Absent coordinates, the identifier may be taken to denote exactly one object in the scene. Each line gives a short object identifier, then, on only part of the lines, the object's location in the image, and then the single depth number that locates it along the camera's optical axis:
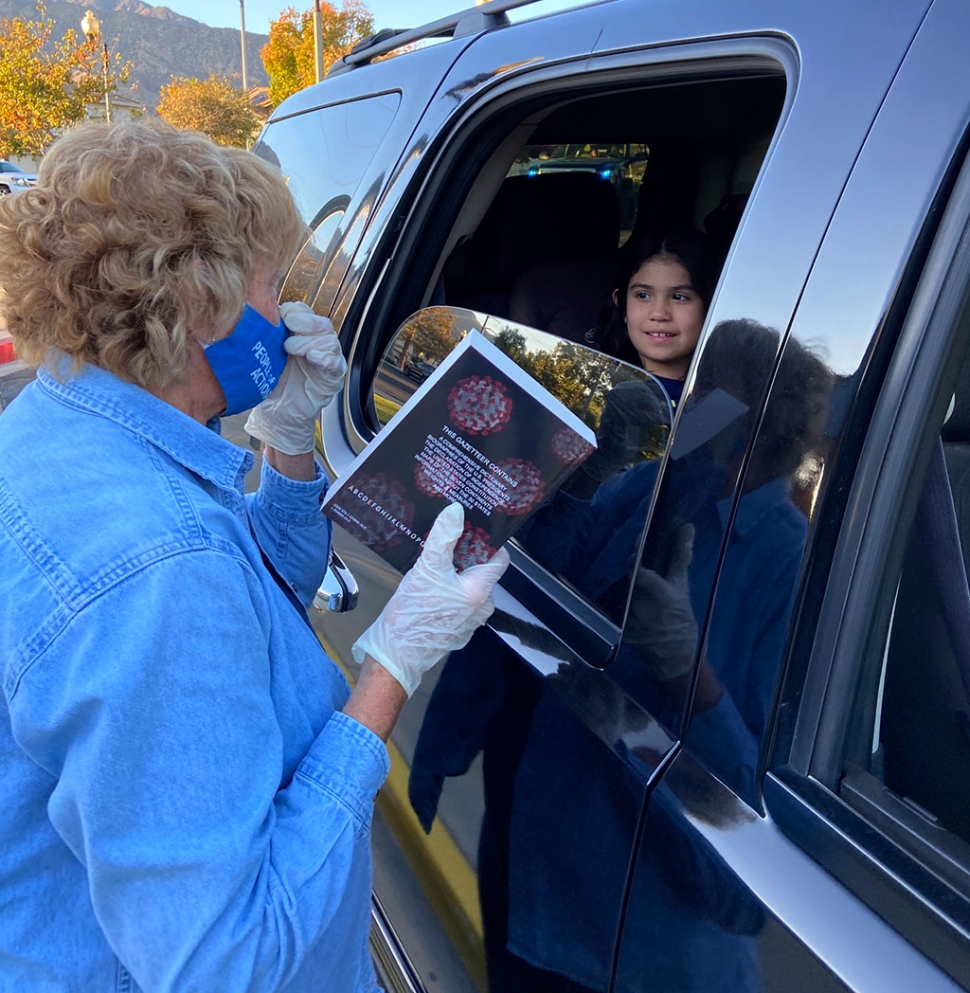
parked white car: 26.34
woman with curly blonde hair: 0.81
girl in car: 2.02
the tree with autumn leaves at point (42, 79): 25.52
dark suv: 0.79
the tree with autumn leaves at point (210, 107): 36.97
